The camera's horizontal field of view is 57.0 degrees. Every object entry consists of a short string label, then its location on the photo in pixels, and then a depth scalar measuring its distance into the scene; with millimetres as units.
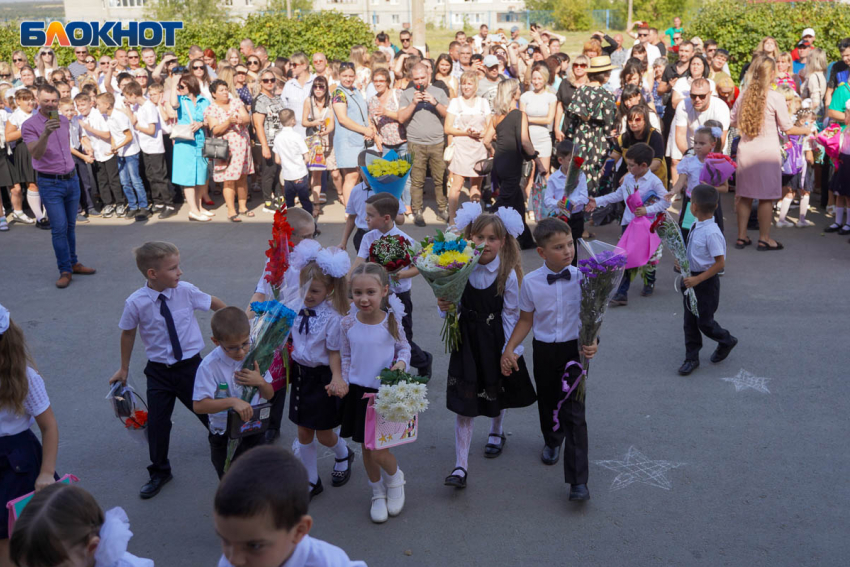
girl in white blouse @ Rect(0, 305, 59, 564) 3611
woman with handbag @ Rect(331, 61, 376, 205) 11398
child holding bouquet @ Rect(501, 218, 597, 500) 4688
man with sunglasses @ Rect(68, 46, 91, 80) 15180
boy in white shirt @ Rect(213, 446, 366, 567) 2314
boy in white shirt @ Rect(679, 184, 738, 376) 6388
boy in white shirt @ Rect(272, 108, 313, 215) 10773
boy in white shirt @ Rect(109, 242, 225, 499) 4801
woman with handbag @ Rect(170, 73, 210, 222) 11398
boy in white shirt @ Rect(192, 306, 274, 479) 4188
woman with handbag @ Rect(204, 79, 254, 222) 11305
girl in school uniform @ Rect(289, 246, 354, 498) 4723
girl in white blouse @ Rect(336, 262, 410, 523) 4547
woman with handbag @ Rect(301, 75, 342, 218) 11664
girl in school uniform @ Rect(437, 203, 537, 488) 4949
